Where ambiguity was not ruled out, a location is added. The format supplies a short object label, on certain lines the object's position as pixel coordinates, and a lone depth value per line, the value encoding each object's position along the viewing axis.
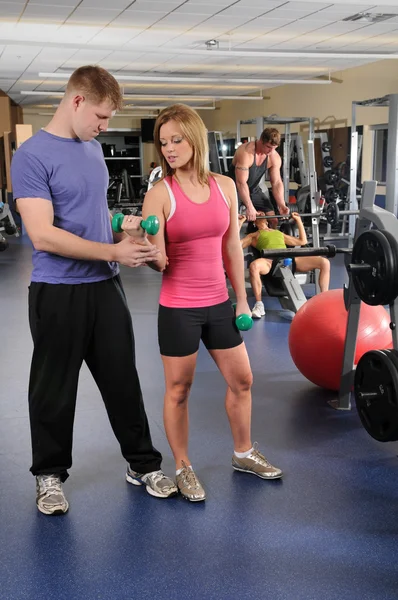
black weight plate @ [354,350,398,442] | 1.69
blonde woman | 1.62
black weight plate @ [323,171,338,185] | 8.86
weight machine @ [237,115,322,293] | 4.79
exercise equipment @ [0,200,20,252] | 6.54
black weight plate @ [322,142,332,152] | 9.69
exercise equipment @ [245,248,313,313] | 3.94
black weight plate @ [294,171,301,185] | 8.77
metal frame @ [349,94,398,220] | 5.68
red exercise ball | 2.52
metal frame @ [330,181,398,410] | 1.84
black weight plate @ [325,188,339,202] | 8.55
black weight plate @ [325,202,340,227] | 4.09
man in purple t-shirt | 1.50
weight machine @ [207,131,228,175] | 7.44
